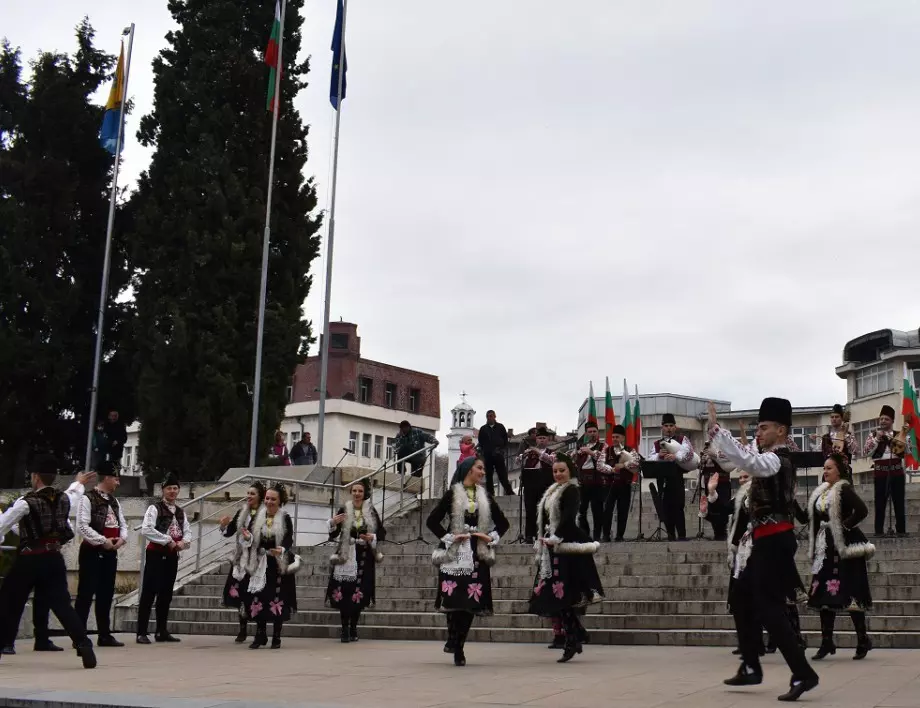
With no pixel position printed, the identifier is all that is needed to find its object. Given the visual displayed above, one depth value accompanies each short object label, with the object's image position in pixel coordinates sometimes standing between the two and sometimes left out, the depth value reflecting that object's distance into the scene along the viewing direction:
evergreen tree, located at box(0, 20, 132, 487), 26.92
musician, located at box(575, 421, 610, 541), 17.19
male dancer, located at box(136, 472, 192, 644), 13.91
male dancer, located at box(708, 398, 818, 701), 7.66
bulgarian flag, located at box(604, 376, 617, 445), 26.71
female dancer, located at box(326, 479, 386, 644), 13.53
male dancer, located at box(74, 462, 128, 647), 12.73
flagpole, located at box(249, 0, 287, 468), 24.36
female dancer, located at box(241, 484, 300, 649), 12.95
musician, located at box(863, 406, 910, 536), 15.89
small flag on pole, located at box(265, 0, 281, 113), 26.53
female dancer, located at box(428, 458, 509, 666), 10.73
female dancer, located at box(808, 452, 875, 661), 10.59
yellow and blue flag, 27.02
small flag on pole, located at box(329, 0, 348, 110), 27.17
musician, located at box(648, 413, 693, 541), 16.73
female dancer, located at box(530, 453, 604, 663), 10.87
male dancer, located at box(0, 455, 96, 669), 10.20
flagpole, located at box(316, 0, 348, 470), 24.33
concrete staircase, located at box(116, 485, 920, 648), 12.65
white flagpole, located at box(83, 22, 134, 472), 26.35
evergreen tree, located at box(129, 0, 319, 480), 26.91
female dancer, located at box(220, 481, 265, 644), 13.31
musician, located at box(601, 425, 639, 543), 16.88
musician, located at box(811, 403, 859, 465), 16.17
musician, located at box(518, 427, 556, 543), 17.70
